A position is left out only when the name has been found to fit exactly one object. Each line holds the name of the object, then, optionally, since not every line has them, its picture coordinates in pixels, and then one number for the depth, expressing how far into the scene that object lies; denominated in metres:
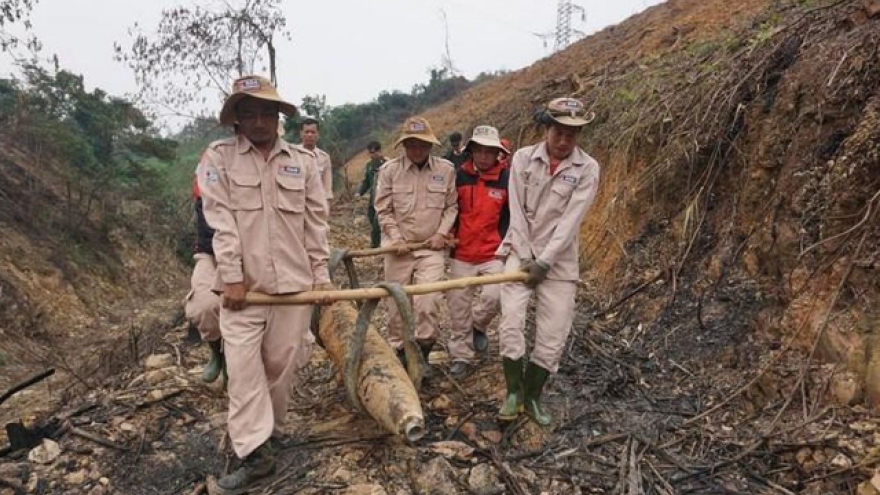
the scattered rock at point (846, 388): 3.48
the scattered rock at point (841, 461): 3.17
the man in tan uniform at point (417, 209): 4.61
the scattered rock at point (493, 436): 3.78
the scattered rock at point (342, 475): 3.32
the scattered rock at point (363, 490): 3.22
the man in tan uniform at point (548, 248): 3.81
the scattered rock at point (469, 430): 3.82
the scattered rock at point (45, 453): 3.60
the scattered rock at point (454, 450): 3.55
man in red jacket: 4.58
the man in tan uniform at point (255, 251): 3.19
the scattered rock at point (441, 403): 4.15
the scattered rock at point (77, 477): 3.44
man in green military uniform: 8.92
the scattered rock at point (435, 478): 3.27
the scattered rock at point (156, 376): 4.59
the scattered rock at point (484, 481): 3.30
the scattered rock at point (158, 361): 5.00
